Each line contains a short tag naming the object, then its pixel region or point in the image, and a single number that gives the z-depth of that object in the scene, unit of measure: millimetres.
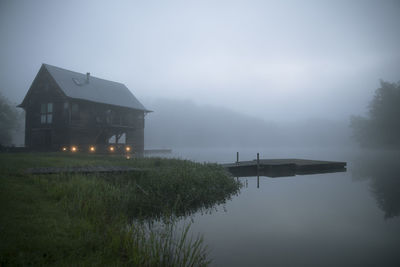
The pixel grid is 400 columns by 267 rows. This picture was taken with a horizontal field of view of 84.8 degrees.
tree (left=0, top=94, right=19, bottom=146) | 51719
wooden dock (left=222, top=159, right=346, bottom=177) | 21681
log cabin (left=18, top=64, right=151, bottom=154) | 25797
